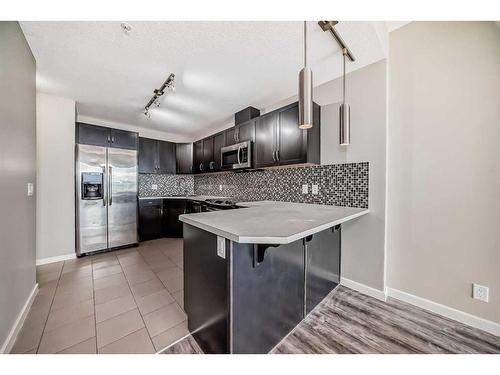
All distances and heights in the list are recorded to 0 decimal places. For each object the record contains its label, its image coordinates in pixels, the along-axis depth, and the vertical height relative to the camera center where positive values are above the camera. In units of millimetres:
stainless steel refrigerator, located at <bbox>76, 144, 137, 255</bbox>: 3135 -208
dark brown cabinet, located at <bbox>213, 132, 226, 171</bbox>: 3627 +749
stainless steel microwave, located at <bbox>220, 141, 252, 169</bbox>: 2988 +499
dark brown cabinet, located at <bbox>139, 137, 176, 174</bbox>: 4188 +658
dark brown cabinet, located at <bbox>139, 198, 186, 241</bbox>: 3979 -676
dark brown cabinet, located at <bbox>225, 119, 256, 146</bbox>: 3007 +874
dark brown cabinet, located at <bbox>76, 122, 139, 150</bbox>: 3188 +856
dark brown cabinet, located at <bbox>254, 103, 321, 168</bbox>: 2299 +587
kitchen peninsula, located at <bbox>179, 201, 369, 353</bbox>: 1089 -592
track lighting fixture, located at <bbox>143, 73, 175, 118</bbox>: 2363 +1292
